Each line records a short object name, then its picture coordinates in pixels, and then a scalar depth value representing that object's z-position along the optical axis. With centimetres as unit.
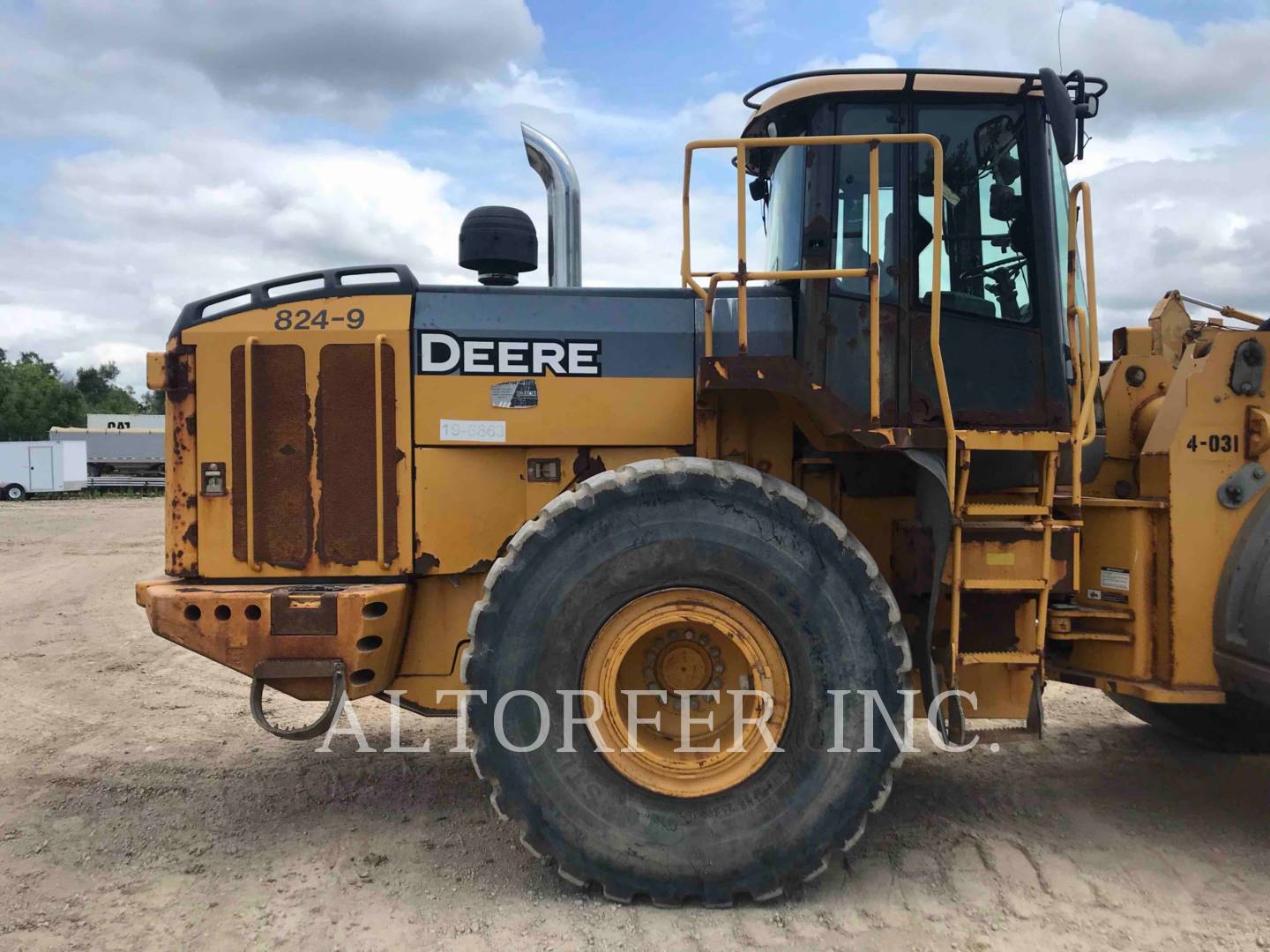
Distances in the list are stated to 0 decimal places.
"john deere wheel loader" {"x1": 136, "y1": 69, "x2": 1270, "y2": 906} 319
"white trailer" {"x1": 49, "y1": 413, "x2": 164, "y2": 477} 3412
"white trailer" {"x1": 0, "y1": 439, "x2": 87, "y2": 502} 3170
